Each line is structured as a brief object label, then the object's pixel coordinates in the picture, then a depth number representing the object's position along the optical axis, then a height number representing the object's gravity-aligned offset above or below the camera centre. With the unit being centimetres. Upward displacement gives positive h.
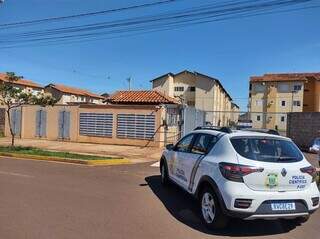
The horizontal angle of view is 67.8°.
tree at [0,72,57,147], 1052 +83
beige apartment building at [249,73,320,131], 3863 +460
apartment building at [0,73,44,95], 3776 +472
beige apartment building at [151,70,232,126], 3613 +486
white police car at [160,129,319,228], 350 -90
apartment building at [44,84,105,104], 3866 +363
